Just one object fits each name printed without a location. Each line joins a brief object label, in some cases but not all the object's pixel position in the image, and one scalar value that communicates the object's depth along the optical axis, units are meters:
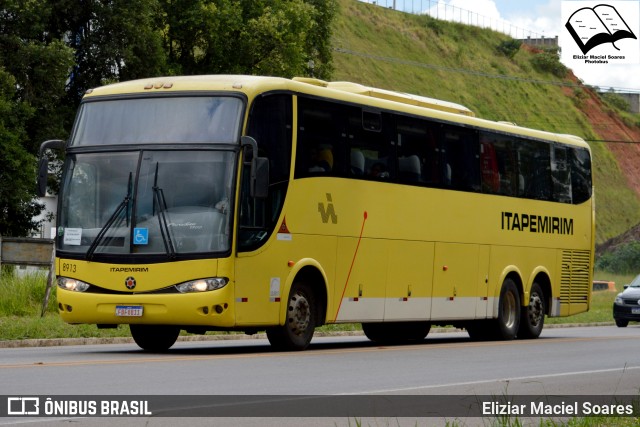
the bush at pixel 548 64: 133.25
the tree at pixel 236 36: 53.59
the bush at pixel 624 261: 91.50
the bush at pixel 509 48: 130.75
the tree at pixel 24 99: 43.22
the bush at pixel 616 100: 138.75
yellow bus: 19.11
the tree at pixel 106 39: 48.00
